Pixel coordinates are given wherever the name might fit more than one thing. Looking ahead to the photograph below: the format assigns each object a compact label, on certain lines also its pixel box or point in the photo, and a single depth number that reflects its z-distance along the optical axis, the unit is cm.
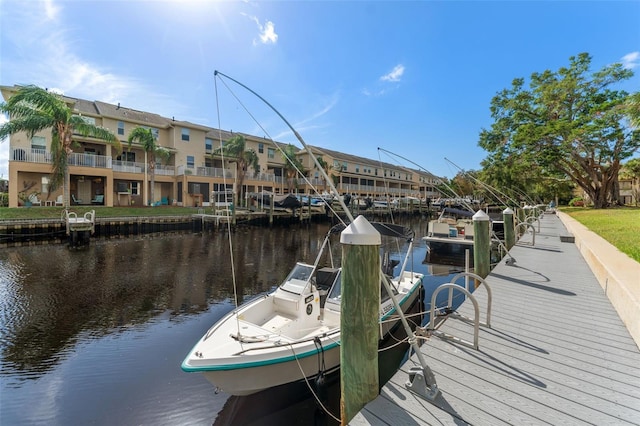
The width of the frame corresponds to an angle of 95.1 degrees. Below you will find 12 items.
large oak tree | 2477
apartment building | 2475
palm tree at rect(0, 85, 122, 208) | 2088
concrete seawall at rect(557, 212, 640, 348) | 409
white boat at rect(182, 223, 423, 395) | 404
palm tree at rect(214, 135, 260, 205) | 3338
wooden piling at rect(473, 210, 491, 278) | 772
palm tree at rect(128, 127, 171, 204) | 2880
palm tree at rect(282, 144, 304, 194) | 4206
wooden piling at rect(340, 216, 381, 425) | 295
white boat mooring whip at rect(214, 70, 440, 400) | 283
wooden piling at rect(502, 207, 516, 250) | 1166
